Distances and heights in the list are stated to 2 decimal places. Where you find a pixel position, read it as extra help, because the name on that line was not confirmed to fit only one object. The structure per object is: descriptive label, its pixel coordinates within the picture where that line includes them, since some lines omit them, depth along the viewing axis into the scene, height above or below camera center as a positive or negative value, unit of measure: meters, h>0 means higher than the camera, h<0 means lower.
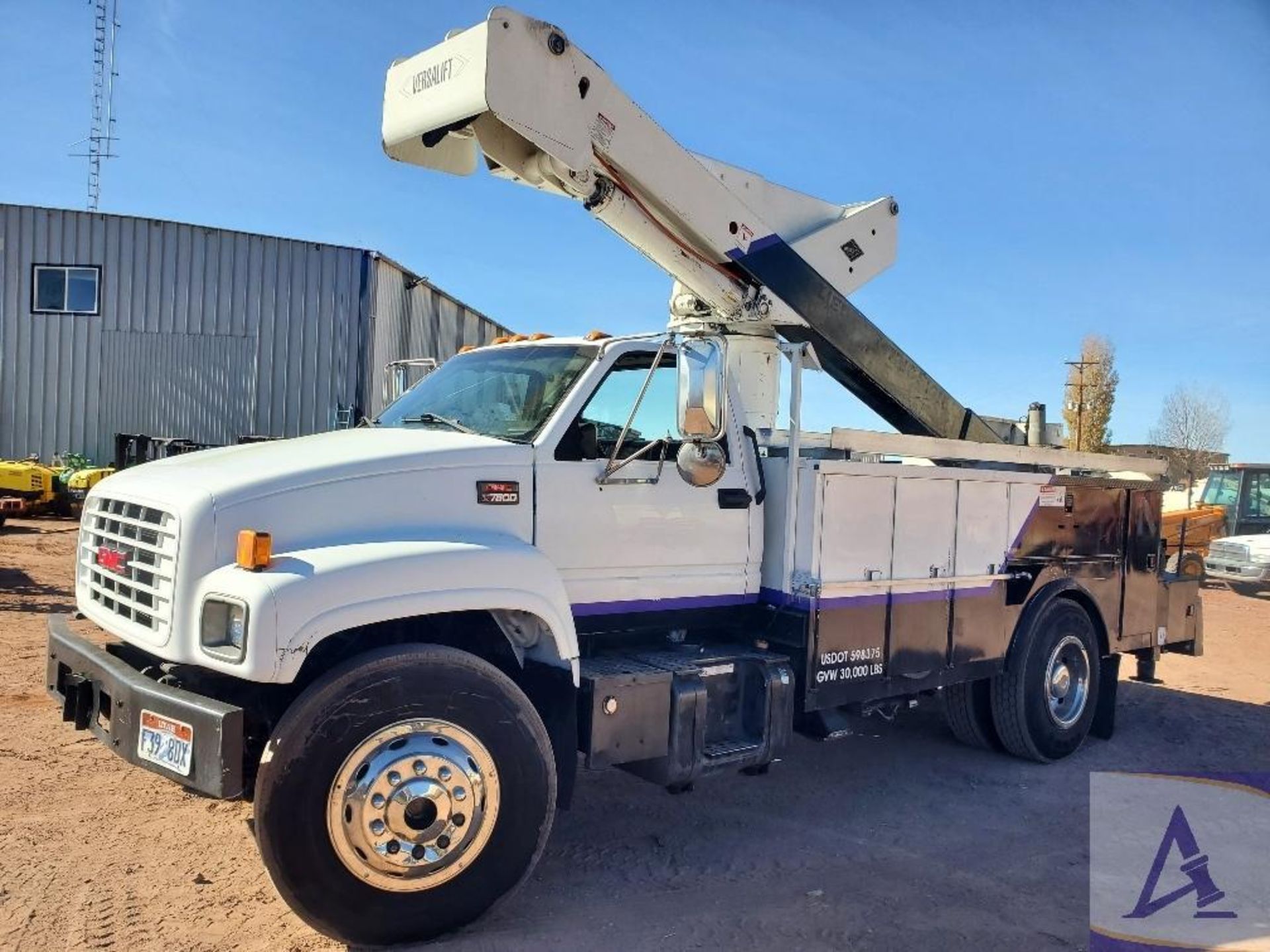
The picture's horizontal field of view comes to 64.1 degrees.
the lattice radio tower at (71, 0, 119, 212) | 23.23 +7.91
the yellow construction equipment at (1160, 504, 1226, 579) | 19.02 -1.30
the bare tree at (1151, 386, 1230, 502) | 44.62 +0.52
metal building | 18.80 +1.63
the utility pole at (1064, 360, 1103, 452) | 44.73 +3.28
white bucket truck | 3.58 -0.59
